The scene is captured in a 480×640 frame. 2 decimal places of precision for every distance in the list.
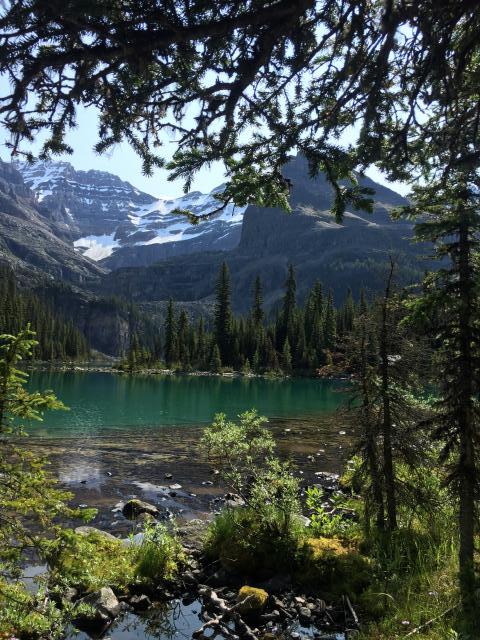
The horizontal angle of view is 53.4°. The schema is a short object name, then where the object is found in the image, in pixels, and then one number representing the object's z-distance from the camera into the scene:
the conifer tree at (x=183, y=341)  103.81
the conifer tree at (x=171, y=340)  104.44
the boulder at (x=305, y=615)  7.85
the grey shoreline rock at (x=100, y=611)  7.79
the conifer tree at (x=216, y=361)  96.12
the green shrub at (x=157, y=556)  9.12
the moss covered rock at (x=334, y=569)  8.47
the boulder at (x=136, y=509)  14.10
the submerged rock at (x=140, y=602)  8.42
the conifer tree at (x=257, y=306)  106.00
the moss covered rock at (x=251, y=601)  8.05
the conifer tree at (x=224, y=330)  101.69
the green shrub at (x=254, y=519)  9.44
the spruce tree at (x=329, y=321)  100.56
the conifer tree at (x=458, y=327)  7.29
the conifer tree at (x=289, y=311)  103.50
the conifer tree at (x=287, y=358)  94.62
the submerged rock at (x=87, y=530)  10.94
